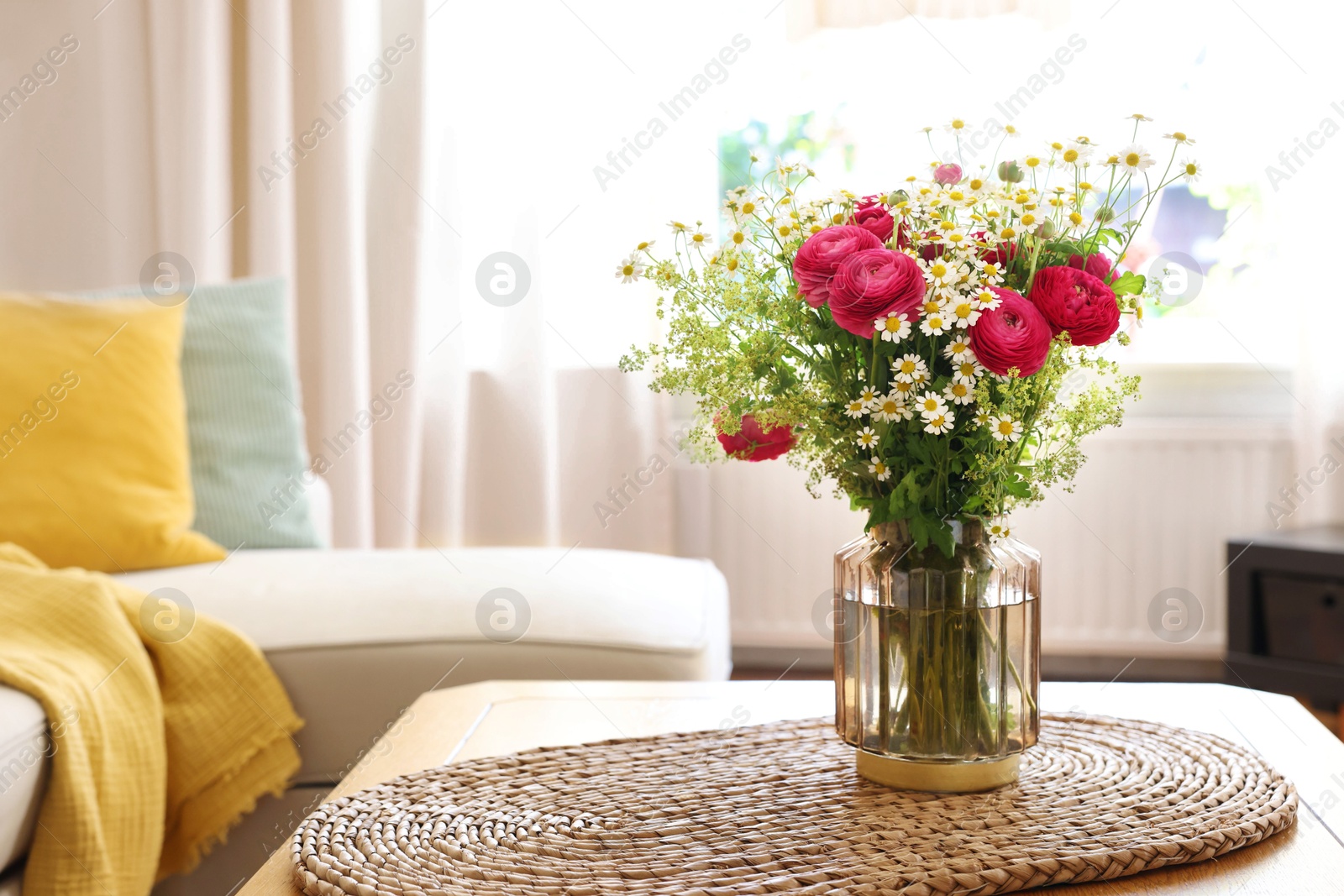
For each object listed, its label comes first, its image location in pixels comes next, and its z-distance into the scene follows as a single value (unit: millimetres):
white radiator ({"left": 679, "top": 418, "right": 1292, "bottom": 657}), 2686
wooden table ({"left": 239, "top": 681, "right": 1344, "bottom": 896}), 862
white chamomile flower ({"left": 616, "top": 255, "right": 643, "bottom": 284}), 795
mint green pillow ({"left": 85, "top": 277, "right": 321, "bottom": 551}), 1870
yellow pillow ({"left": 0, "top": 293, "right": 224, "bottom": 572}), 1686
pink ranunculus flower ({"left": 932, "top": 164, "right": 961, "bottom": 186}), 789
